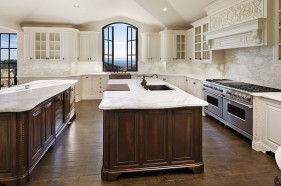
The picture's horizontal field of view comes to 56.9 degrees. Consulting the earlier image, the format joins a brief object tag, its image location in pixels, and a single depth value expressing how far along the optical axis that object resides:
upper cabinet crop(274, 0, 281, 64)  4.06
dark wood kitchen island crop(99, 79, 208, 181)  2.96
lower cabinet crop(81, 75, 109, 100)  8.91
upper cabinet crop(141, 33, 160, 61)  9.38
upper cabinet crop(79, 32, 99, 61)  9.07
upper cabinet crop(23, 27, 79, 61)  8.37
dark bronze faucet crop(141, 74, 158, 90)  4.74
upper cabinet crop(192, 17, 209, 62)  7.01
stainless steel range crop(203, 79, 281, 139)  4.24
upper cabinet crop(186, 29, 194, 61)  8.45
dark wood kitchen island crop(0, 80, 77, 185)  2.76
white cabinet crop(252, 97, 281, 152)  3.54
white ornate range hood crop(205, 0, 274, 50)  4.16
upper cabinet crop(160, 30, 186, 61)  8.99
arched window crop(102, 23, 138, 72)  9.66
